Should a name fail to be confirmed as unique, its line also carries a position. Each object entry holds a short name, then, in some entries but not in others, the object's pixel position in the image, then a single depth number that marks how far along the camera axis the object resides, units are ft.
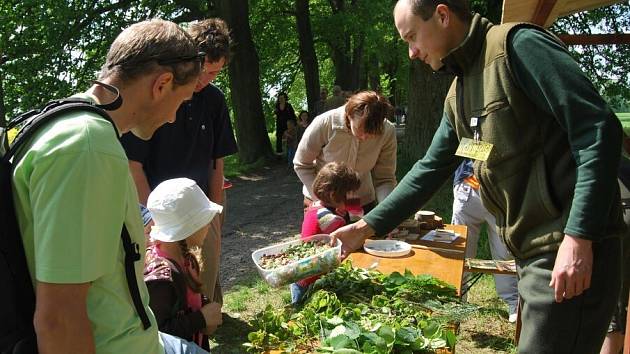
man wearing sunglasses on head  3.38
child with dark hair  9.22
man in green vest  4.78
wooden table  8.10
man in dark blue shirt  8.80
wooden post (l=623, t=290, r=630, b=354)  7.08
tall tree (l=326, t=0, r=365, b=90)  44.63
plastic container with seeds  6.88
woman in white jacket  10.61
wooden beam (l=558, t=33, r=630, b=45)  13.58
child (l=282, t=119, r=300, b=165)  39.22
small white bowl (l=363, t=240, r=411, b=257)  8.80
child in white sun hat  6.49
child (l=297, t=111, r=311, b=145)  41.06
